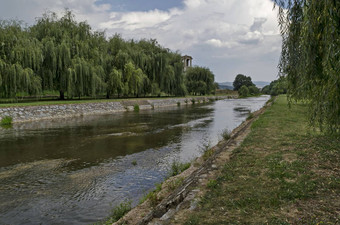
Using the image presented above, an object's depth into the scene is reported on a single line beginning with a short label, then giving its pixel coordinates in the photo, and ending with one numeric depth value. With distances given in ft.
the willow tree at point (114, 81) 100.63
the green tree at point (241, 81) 440.86
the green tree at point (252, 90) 357.86
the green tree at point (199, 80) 199.93
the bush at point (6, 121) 60.96
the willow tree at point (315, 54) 12.98
